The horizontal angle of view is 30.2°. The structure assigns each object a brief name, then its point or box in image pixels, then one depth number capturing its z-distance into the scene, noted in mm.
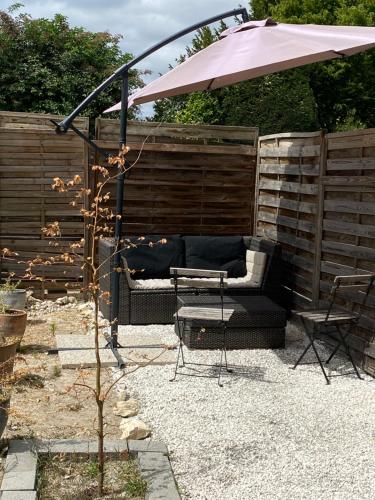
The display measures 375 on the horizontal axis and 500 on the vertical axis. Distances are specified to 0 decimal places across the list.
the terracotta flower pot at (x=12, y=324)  6508
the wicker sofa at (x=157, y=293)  7820
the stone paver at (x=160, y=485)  3582
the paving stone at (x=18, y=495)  3461
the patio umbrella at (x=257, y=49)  5262
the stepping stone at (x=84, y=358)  6242
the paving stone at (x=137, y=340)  6975
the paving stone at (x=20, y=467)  3590
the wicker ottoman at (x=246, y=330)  6816
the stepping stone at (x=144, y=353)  6383
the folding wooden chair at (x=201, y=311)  6109
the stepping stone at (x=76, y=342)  6820
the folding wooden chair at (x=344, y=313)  5926
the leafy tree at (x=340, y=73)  20828
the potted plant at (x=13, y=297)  7702
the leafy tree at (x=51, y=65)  16062
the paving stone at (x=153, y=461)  3912
